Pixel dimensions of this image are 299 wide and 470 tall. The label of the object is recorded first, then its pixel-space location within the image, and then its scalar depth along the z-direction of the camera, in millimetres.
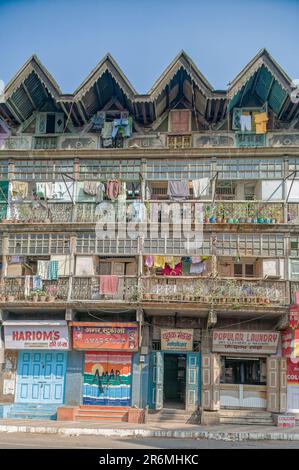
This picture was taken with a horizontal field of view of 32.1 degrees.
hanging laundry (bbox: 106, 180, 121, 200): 23375
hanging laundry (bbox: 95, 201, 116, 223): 23172
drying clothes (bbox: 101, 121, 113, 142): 24266
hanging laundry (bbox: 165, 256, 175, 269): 22688
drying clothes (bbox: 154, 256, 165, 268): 22672
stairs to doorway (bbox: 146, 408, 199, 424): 20766
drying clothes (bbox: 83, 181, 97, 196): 23562
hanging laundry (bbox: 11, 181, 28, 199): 23734
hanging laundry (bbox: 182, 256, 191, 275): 23094
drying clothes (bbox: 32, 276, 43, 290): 22109
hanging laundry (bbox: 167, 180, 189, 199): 23266
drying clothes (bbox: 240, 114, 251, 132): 23781
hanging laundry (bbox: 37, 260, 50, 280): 22422
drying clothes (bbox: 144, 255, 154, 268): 22656
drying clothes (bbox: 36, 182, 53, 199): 23547
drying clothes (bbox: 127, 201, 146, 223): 22969
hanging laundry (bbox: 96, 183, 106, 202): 23406
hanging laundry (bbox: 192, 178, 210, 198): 23219
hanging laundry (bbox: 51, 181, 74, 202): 23625
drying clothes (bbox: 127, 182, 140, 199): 24109
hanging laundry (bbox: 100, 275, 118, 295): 21625
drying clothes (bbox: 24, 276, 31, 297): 22016
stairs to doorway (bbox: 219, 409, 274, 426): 20797
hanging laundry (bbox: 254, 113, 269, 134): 23562
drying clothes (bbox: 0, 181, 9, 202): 24042
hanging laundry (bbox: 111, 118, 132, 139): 24172
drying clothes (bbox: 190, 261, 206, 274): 22812
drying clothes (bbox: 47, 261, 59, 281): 22344
